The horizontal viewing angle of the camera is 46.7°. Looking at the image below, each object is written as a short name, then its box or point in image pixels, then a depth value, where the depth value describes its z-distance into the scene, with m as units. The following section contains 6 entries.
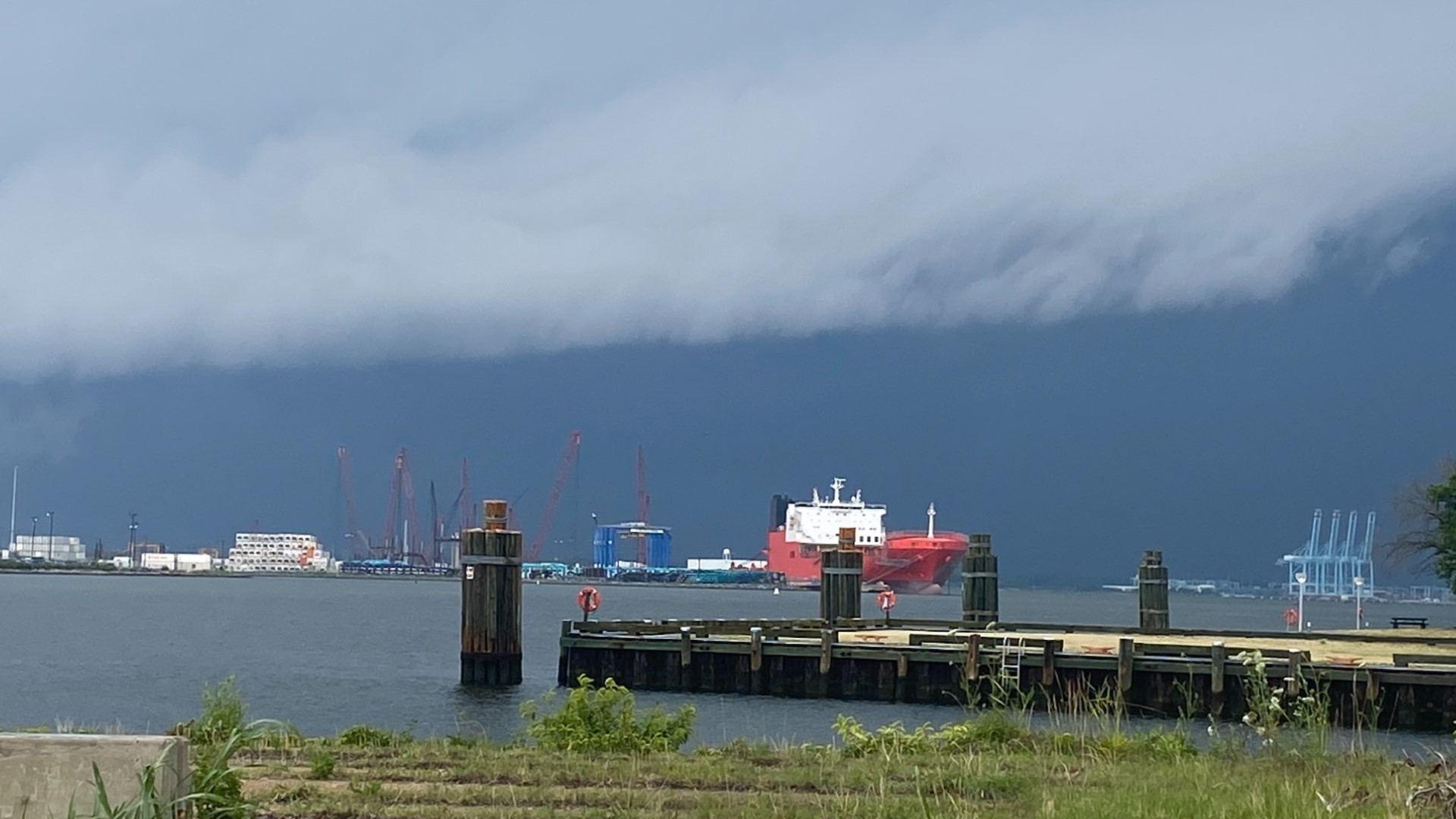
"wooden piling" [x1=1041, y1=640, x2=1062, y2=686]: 34.66
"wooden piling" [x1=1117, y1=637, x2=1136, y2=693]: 33.41
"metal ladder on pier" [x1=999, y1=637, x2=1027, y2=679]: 34.19
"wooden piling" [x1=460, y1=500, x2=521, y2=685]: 38.78
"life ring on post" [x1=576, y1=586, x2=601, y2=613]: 44.56
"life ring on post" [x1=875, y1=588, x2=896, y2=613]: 59.09
